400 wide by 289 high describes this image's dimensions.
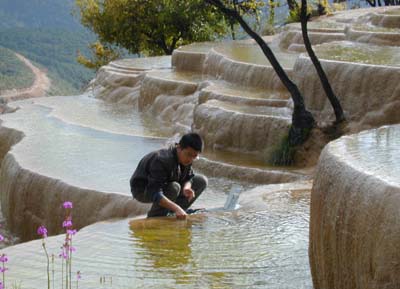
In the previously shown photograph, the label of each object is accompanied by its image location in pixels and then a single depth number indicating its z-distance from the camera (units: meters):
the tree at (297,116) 12.05
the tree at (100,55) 32.78
